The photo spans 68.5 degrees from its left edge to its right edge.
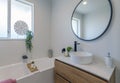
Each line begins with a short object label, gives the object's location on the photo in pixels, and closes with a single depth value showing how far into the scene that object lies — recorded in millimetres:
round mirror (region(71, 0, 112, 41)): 1407
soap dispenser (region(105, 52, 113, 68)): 1233
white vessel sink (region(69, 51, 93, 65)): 1273
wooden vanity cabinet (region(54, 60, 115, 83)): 1035
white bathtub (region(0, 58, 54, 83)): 1491
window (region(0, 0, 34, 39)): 1913
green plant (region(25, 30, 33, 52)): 2129
